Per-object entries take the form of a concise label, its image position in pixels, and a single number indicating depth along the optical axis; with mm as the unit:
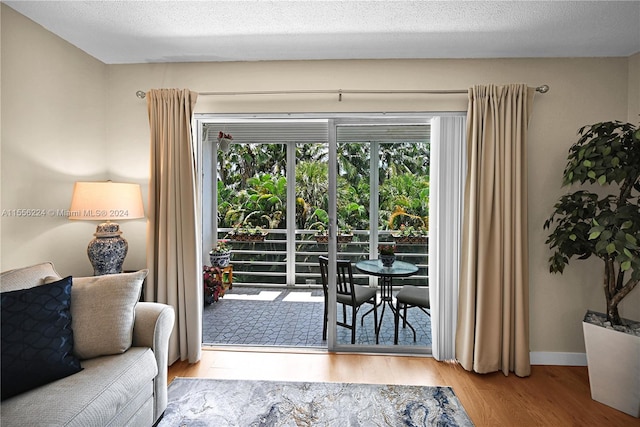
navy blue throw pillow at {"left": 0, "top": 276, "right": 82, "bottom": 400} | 1453
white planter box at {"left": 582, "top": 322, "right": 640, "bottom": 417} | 2125
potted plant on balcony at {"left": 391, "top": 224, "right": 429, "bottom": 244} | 2963
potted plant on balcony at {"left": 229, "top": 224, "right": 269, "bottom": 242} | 5188
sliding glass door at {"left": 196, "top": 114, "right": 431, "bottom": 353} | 2926
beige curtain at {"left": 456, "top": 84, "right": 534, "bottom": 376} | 2588
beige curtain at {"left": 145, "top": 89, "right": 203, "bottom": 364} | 2744
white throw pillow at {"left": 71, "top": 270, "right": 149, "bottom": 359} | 1744
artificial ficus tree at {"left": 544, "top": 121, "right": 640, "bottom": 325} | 2037
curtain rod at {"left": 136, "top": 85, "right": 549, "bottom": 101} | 2777
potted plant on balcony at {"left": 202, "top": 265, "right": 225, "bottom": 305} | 4250
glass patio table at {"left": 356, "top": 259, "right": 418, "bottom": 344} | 3002
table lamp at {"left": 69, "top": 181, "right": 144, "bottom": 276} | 2396
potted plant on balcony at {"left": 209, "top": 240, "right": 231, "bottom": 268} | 4875
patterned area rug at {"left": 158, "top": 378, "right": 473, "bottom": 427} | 2062
